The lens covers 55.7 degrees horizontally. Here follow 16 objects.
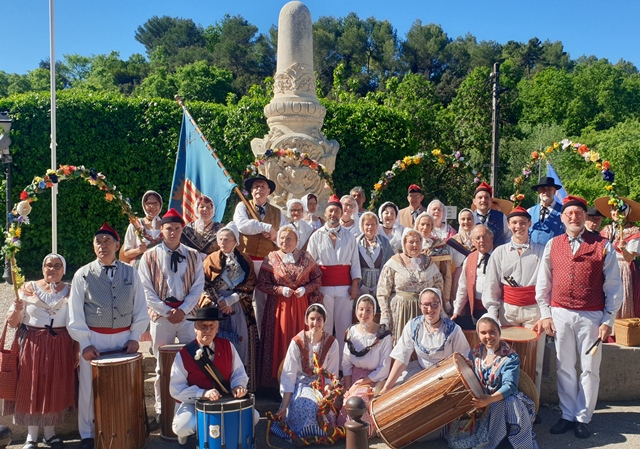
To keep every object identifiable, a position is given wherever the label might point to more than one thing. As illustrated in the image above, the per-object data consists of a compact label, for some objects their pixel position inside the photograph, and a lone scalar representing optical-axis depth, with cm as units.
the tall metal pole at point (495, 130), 1482
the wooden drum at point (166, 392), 488
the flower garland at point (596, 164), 626
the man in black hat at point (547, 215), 714
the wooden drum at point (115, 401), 450
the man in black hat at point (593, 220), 569
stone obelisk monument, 997
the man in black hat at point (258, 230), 628
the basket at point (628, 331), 599
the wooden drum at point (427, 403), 449
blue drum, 420
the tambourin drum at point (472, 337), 548
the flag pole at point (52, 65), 773
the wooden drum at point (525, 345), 507
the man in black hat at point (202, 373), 445
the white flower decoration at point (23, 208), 546
